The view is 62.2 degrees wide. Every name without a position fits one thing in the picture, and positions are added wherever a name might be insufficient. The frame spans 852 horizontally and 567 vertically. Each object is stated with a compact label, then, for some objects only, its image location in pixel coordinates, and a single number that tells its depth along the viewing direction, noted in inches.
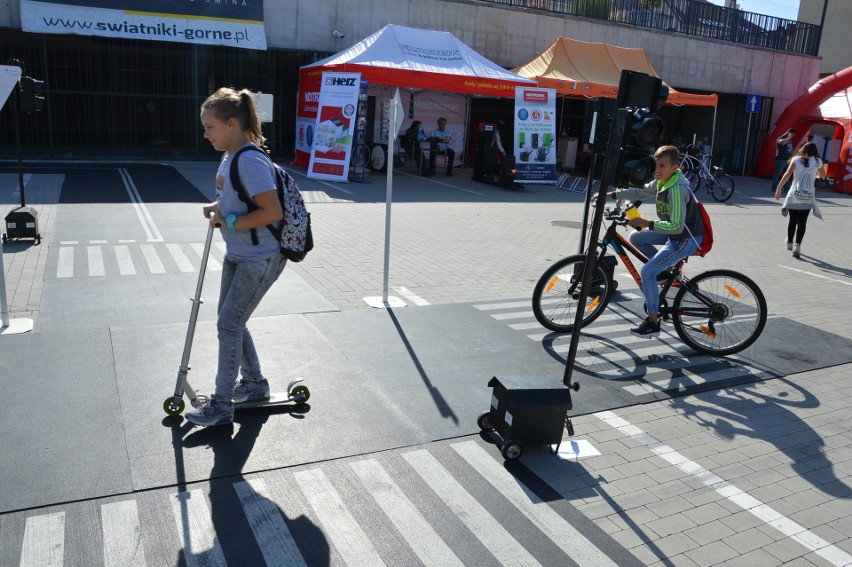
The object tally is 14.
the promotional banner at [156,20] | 708.7
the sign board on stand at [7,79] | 248.2
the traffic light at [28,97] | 391.5
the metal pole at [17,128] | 390.0
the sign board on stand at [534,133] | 768.9
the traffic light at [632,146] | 177.9
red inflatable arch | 944.9
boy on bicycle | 251.1
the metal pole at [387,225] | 291.8
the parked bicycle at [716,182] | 779.4
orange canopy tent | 786.8
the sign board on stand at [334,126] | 684.7
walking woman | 438.3
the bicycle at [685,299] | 257.6
